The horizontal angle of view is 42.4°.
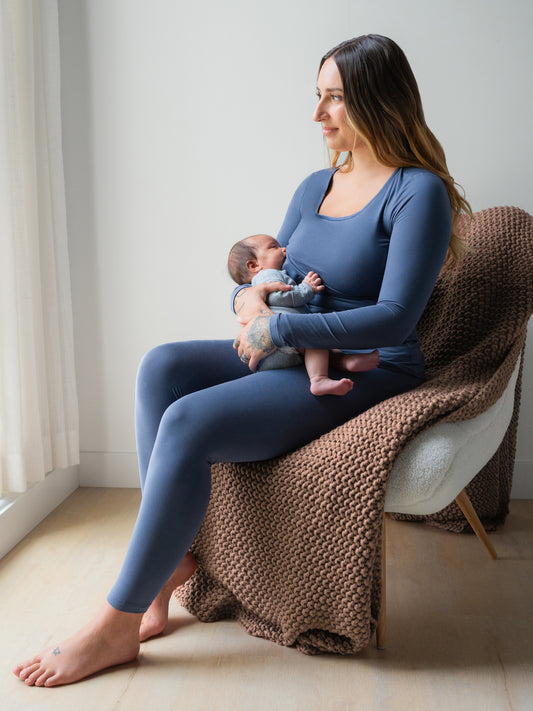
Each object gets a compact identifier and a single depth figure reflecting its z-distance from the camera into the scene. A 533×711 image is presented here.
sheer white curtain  1.76
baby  1.38
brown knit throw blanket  1.26
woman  1.28
